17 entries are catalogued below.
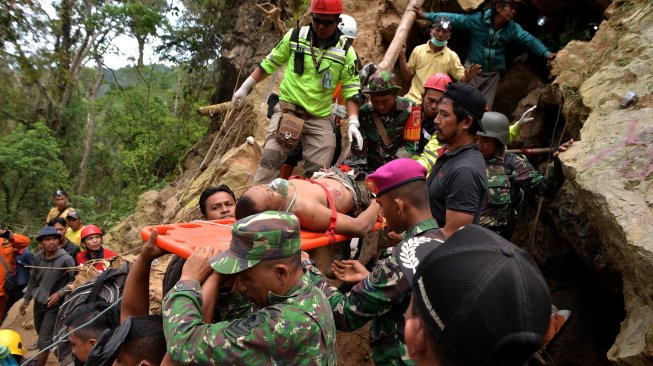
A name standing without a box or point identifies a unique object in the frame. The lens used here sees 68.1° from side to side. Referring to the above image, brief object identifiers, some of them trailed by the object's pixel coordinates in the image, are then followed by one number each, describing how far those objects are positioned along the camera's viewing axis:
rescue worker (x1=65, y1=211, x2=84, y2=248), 7.85
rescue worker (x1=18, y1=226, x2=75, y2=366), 5.80
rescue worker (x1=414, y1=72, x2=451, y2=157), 4.56
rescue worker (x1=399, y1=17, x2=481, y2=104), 6.33
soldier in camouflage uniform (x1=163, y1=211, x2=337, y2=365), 1.87
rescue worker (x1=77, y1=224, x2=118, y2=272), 6.29
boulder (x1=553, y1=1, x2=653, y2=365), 2.81
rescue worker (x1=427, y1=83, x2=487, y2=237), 3.21
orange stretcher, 2.62
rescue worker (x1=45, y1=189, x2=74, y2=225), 8.60
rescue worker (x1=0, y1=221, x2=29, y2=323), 6.46
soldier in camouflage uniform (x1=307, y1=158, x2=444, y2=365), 2.39
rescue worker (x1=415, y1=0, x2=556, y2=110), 6.39
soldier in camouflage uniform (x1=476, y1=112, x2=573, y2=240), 4.24
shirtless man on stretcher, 3.36
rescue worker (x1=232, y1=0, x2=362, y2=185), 5.01
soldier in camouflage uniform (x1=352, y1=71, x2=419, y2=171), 4.76
